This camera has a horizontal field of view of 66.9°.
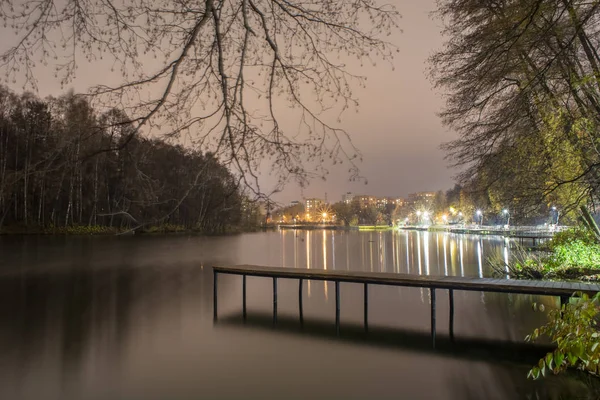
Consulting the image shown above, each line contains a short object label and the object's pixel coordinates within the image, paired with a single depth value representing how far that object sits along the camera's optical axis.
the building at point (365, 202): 126.43
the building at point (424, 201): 123.06
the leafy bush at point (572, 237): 14.03
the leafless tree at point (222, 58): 2.46
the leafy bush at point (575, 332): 3.51
